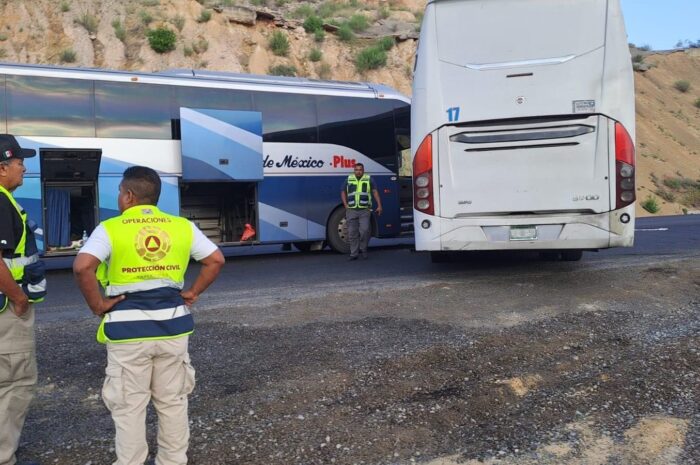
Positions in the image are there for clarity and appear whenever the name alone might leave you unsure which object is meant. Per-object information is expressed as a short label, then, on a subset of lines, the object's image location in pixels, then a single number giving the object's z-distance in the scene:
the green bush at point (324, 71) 33.34
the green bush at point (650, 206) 29.95
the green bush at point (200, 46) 30.47
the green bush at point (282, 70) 31.03
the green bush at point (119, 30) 29.53
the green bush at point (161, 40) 29.28
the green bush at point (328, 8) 39.88
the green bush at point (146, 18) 30.53
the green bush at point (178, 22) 30.95
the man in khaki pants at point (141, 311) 3.06
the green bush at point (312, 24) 34.78
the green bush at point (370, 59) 33.88
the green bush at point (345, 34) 35.59
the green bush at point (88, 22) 29.27
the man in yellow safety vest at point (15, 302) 3.31
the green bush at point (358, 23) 37.72
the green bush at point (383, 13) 41.94
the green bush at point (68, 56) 27.39
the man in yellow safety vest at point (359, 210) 11.62
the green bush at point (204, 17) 31.66
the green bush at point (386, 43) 35.15
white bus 7.15
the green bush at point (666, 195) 33.25
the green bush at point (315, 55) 33.50
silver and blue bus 11.15
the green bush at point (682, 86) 50.44
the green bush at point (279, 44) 32.41
